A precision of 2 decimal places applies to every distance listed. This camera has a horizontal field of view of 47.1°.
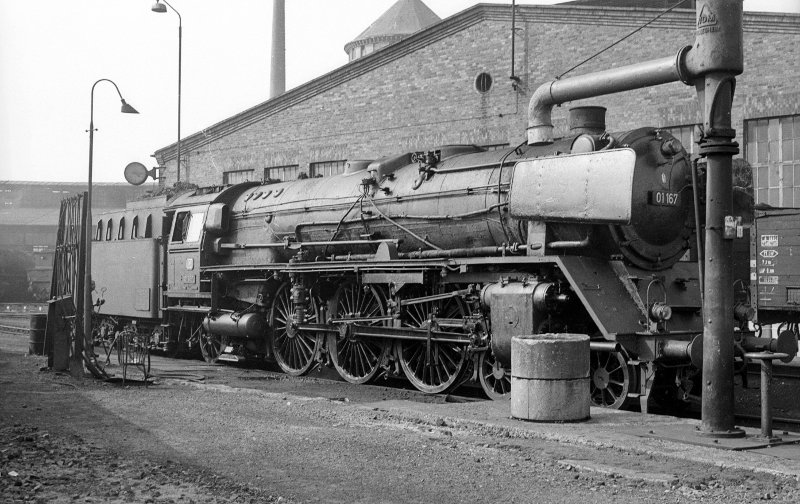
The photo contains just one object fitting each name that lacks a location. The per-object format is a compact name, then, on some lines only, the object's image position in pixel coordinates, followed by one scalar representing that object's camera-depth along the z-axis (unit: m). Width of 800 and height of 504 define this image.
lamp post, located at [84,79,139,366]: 14.50
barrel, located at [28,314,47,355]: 16.78
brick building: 18.67
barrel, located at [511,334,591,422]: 8.70
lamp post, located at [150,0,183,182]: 26.82
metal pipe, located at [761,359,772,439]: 7.76
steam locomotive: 9.97
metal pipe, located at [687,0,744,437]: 7.88
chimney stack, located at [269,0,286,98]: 48.91
